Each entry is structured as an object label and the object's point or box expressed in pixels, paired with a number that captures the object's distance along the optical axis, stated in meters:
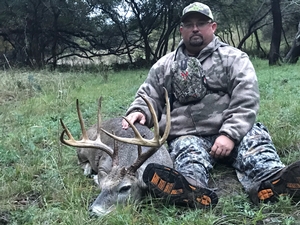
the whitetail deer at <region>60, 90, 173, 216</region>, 2.53
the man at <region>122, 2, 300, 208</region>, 2.86
